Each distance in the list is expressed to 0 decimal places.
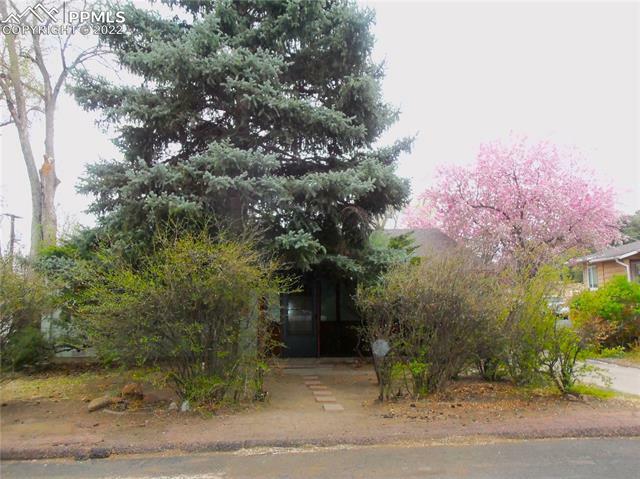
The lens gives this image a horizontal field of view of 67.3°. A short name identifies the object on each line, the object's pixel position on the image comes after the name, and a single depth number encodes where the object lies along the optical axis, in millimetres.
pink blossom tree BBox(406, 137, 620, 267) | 15680
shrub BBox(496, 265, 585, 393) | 7336
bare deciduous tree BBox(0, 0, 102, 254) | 17828
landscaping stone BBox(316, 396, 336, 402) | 7906
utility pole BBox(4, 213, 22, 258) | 23622
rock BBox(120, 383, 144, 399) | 7555
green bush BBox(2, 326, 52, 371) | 6828
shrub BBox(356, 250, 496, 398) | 7031
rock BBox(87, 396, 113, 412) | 7102
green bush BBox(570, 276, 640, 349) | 13078
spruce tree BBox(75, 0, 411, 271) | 8141
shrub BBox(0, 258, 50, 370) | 6738
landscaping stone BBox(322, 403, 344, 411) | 7180
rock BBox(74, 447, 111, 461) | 5258
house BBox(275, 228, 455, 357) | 13117
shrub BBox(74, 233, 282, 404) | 6297
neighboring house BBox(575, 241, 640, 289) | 20422
